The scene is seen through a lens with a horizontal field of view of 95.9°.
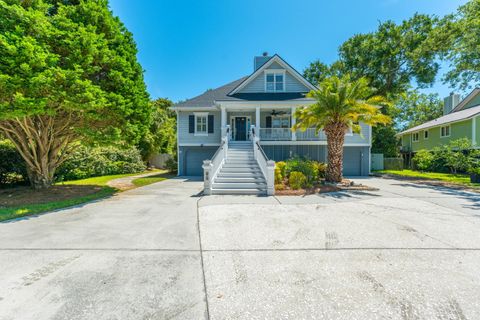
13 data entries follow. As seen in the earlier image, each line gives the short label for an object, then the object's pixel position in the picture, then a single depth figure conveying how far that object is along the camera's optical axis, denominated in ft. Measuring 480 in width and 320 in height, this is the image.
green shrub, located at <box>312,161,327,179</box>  41.25
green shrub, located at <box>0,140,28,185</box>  35.58
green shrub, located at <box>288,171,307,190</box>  32.81
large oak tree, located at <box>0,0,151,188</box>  20.66
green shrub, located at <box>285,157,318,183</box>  35.92
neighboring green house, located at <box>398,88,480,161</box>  62.90
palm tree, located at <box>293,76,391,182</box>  34.71
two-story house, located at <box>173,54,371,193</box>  51.39
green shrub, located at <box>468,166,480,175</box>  41.13
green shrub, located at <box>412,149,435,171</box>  54.85
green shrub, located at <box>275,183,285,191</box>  32.00
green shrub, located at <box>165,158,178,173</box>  61.20
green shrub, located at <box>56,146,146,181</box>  47.16
